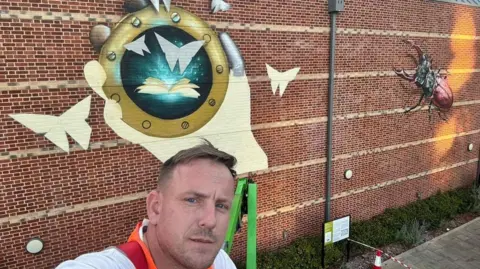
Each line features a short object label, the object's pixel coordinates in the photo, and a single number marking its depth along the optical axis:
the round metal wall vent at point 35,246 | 6.90
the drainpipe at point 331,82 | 9.99
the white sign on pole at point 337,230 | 9.96
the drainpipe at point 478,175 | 16.02
